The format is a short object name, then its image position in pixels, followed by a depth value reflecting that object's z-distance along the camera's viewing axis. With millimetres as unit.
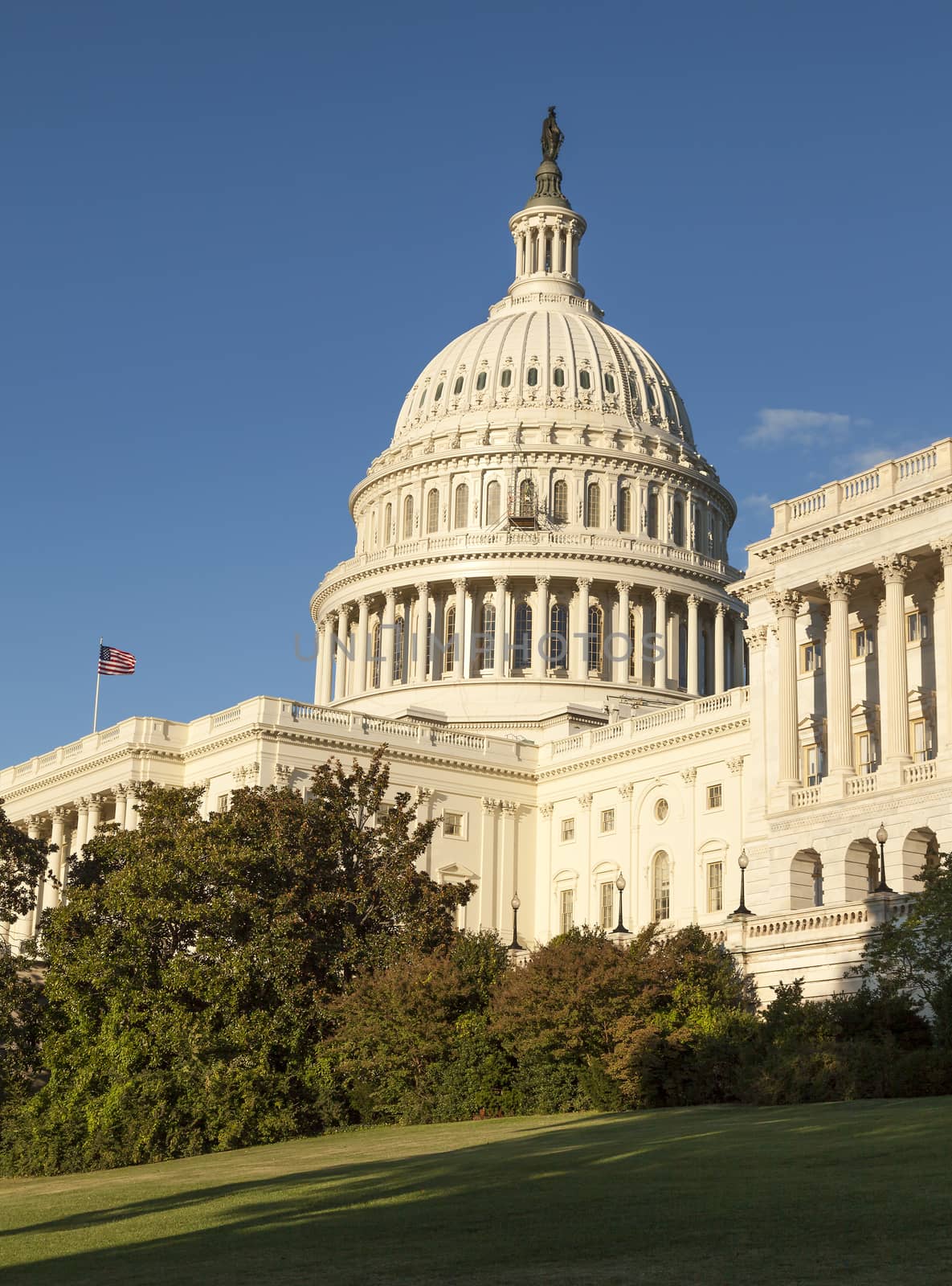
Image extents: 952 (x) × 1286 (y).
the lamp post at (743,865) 60734
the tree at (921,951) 49062
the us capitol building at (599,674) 69062
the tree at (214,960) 52000
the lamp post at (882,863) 55928
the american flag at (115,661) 99312
